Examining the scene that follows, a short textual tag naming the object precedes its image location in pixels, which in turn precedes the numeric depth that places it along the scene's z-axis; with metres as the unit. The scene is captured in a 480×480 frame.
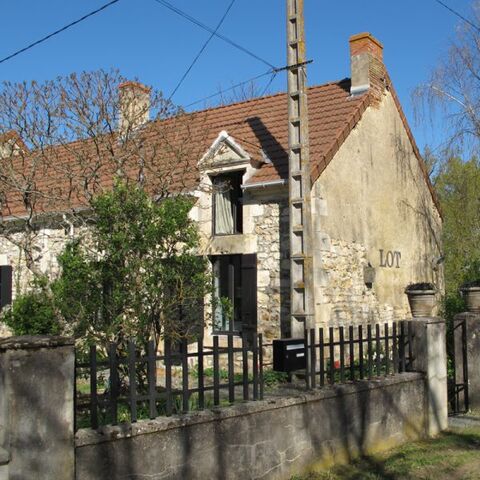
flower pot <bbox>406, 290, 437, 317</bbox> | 10.41
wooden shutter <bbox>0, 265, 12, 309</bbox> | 14.57
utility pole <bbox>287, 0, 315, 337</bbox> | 9.84
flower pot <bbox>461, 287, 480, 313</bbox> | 9.37
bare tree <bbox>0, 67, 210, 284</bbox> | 8.20
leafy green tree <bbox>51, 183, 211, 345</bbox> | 6.13
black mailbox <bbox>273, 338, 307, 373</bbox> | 6.27
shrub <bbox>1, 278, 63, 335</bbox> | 11.37
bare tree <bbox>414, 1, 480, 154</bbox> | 13.83
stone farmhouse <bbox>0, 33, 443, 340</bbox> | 11.23
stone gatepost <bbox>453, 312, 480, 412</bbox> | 9.07
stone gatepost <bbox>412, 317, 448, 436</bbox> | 7.62
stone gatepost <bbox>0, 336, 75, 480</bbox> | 3.94
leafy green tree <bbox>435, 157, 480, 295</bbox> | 23.93
